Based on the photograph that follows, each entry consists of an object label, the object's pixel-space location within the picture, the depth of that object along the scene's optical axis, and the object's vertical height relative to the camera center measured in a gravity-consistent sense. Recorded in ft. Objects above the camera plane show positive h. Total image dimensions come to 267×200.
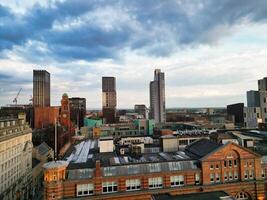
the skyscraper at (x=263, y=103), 572.92 +16.88
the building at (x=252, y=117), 572.92 -16.27
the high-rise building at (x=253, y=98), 610.07 +30.76
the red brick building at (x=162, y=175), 171.01 -47.50
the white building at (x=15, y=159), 214.28 -44.32
